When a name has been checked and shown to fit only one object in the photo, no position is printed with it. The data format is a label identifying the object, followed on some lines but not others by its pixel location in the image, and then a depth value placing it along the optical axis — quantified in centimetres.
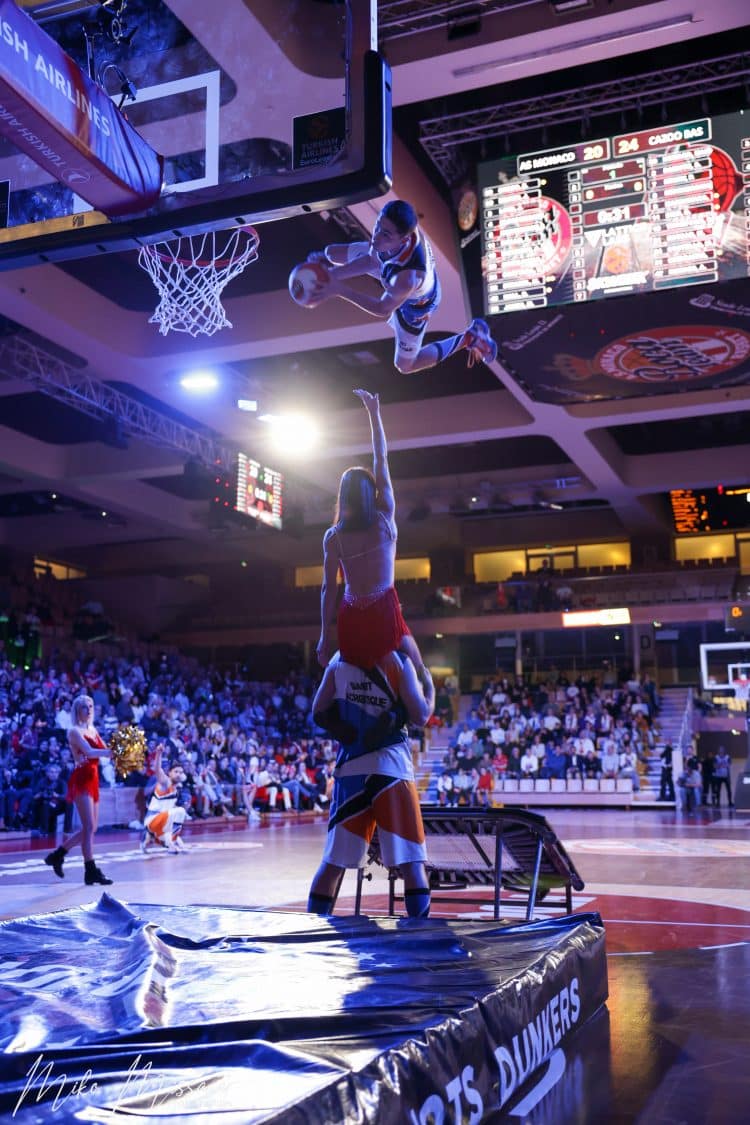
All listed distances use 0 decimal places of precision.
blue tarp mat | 196
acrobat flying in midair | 439
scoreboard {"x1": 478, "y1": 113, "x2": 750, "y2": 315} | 915
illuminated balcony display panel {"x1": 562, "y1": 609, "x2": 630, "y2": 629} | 2605
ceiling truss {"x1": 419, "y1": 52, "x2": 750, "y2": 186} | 978
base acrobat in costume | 389
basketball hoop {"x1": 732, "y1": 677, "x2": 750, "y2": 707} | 2049
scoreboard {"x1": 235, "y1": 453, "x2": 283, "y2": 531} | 1769
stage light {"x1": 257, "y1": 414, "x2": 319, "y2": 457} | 1684
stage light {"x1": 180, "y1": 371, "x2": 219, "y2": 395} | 1475
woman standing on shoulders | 410
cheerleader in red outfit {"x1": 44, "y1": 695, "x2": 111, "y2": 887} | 763
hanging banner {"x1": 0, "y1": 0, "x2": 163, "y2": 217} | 404
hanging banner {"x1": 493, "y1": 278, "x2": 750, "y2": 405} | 1032
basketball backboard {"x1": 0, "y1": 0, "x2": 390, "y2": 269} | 445
